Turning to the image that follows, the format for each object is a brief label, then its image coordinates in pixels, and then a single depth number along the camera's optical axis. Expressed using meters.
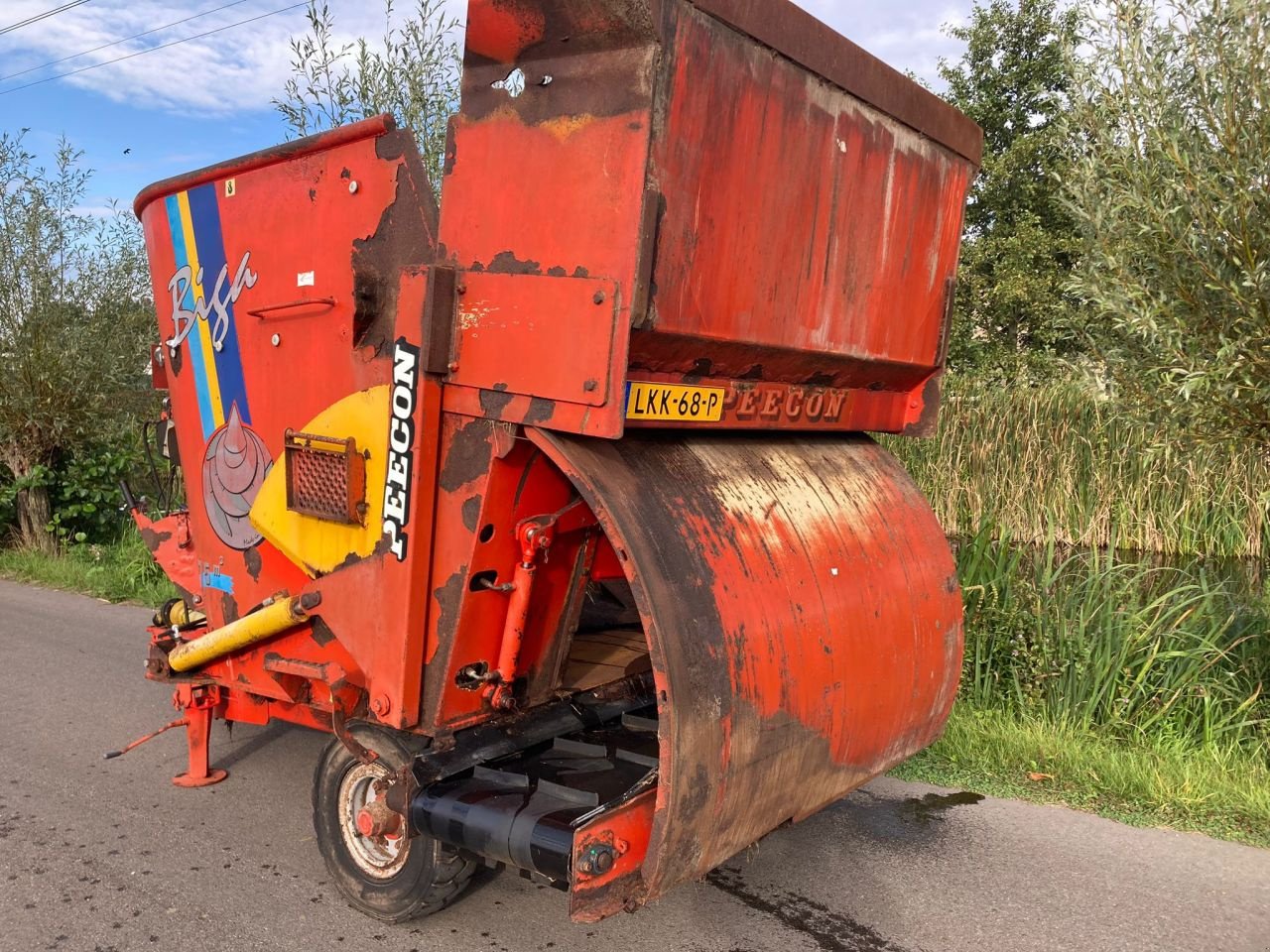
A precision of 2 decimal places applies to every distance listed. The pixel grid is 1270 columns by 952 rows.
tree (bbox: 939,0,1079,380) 14.80
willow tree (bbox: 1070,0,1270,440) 4.33
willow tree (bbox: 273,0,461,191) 6.91
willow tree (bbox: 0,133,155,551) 9.76
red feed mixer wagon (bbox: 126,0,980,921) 2.78
